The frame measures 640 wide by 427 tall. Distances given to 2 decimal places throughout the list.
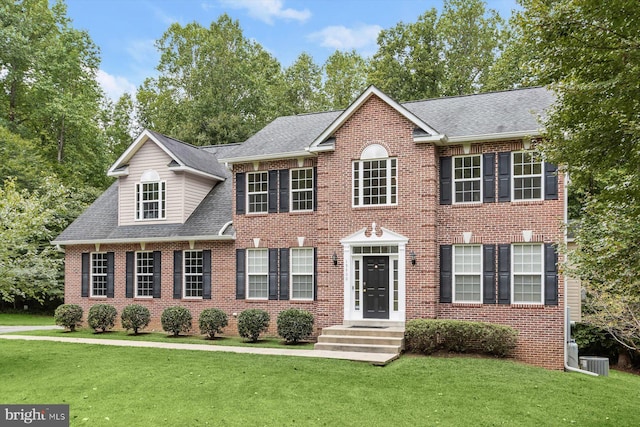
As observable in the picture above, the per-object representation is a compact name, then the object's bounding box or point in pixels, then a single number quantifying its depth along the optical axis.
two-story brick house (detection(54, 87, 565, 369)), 14.78
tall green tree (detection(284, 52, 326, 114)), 39.41
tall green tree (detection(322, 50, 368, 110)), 38.72
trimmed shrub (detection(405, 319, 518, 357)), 13.75
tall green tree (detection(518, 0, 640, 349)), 6.35
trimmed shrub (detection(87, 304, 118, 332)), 19.16
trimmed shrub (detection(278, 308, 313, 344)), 16.20
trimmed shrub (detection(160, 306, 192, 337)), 18.03
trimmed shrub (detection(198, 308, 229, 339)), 17.55
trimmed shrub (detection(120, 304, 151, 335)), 18.69
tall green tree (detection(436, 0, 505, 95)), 34.78
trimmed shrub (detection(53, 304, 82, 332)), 19.77
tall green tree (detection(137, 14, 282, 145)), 36.31
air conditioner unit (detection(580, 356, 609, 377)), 14.51
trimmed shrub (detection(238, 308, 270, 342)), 16.77
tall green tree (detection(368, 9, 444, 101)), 34.34
